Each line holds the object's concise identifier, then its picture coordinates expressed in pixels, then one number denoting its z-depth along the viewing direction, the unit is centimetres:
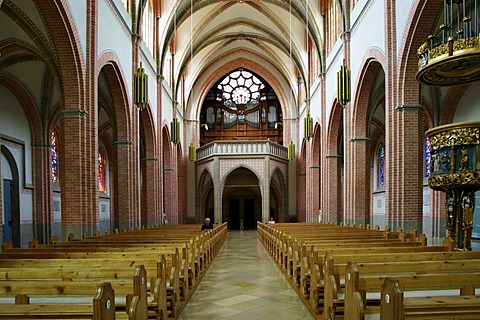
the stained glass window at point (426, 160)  1681
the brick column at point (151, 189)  1894
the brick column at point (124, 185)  1421
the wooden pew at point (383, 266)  434
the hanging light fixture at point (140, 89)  1266
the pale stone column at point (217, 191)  2566
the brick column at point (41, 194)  1562
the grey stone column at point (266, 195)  2567
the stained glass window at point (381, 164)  2212
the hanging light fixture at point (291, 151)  2367
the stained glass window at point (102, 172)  2341
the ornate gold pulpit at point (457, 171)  635
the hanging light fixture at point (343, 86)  1260
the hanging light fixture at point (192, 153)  2191
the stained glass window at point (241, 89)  3184
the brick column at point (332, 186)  1911
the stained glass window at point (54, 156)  1816
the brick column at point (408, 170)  1008
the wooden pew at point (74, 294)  267
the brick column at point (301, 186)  2786
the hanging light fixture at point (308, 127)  1961
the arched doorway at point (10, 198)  1437
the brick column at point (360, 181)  1454
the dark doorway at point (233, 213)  3309
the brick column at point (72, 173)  980
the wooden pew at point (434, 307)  271
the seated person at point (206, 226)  1310
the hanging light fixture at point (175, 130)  1834
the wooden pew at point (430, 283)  355
